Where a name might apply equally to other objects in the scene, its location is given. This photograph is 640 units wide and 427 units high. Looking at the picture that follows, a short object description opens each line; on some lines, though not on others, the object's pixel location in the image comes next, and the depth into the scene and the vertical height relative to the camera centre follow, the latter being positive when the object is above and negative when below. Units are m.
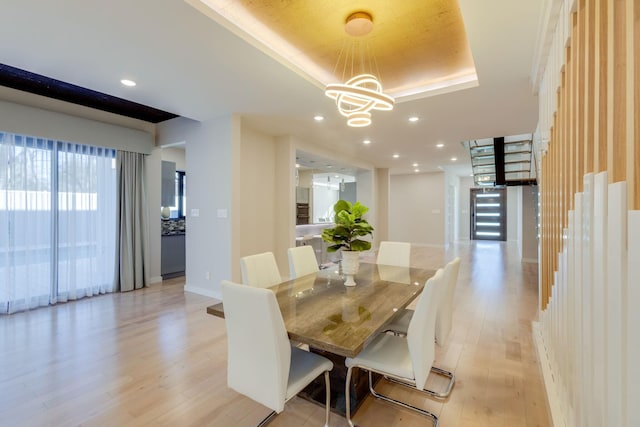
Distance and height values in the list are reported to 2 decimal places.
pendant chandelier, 2.17 +0.94
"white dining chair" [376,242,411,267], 3.19 -0.47
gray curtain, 4.62 -0.19
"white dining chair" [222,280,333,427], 1.27 -0.64
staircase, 6.41 +1.28
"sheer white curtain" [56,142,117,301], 4.07 -0.12
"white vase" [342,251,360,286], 2.28 -0.42
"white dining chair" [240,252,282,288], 2.28 -0.49
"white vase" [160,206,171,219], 5.84 +0.00
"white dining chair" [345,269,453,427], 1.48 -0.84
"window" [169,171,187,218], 6.32 +0.35
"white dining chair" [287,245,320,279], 2.75 -0.49
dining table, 1.37 -0.57
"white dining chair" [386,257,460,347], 1.95 -0.71
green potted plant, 2.21 -0.16
